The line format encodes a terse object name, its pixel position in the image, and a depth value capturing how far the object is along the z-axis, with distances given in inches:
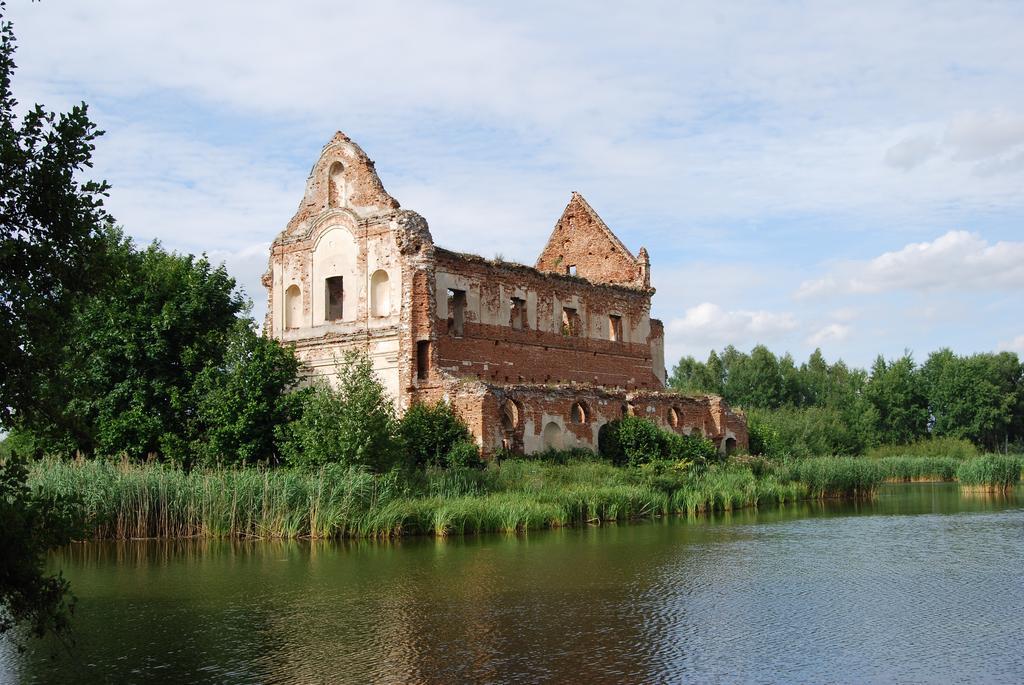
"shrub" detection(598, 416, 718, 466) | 1282.0
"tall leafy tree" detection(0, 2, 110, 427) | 341.1
